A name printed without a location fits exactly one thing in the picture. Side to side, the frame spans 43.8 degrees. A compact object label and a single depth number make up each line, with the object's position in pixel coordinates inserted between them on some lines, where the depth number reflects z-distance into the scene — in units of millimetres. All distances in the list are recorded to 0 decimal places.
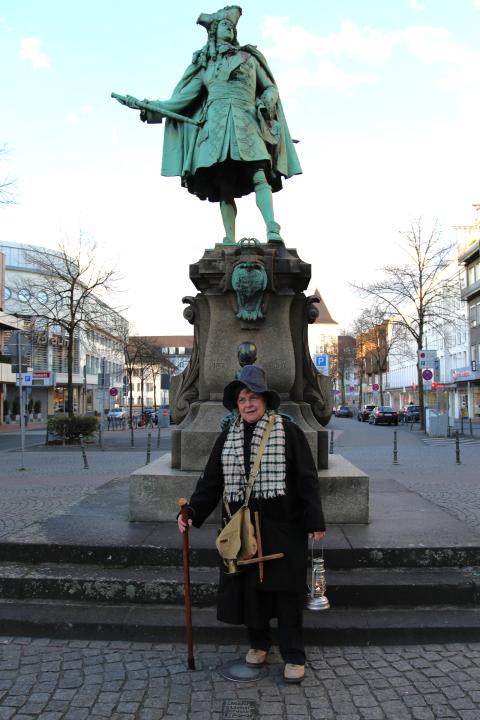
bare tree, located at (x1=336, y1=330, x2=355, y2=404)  76062
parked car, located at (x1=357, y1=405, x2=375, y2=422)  52812
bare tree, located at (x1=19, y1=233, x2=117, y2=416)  25695
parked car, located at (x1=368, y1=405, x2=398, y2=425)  43469
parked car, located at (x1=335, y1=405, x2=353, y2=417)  64756
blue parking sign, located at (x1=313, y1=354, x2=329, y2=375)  23309
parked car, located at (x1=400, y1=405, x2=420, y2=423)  43938
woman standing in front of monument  3203
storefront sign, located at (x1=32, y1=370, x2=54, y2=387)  20897
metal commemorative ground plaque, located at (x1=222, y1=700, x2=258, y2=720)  2921
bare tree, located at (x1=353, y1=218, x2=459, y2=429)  32938
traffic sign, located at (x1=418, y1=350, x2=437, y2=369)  24117
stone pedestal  5234
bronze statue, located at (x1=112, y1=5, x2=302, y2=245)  6141
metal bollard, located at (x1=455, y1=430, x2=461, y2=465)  15627
